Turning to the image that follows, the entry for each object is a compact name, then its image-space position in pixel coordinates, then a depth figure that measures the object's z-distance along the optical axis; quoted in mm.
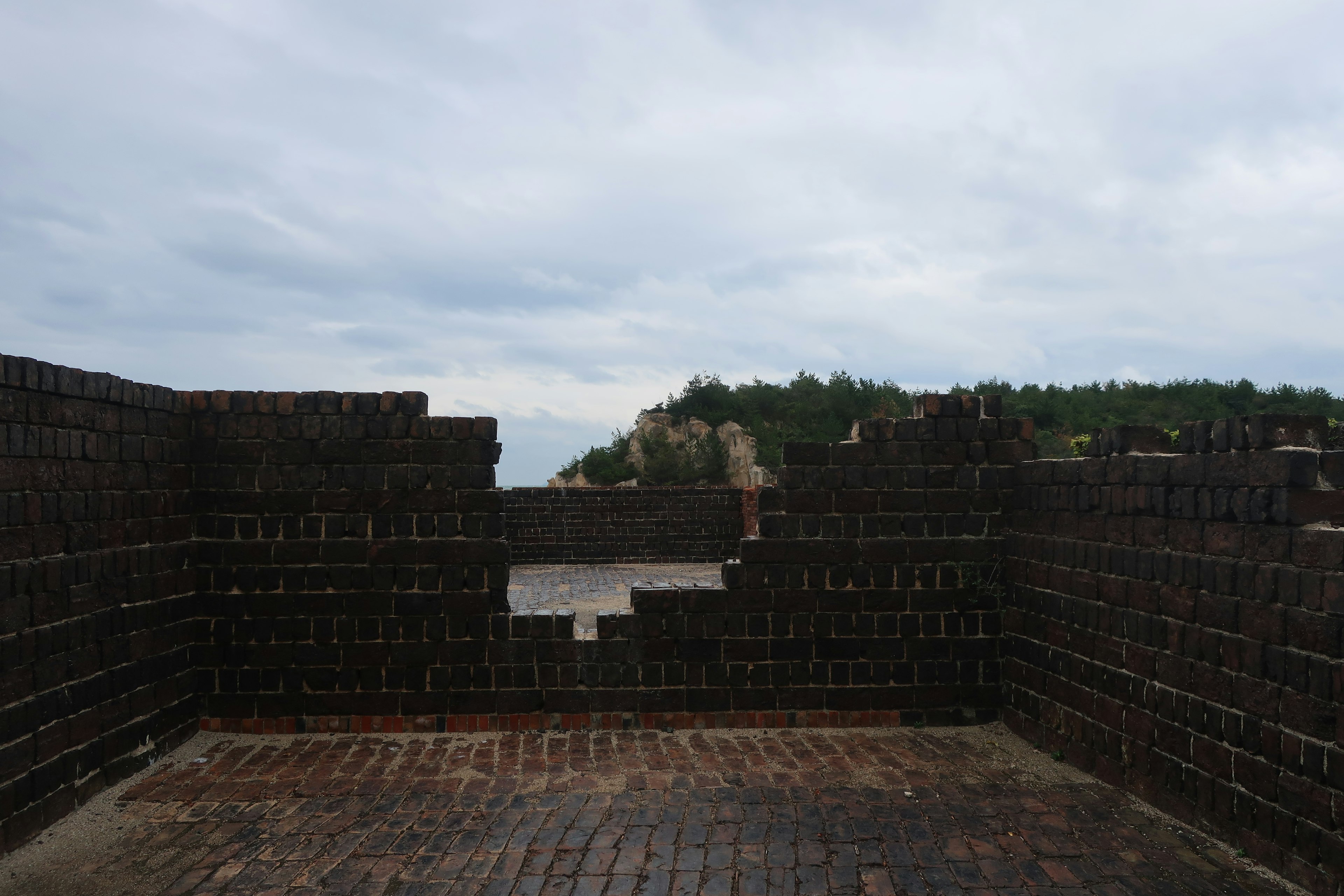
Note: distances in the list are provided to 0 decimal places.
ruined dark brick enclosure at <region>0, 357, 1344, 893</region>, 5289
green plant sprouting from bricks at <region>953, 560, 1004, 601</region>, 6551
